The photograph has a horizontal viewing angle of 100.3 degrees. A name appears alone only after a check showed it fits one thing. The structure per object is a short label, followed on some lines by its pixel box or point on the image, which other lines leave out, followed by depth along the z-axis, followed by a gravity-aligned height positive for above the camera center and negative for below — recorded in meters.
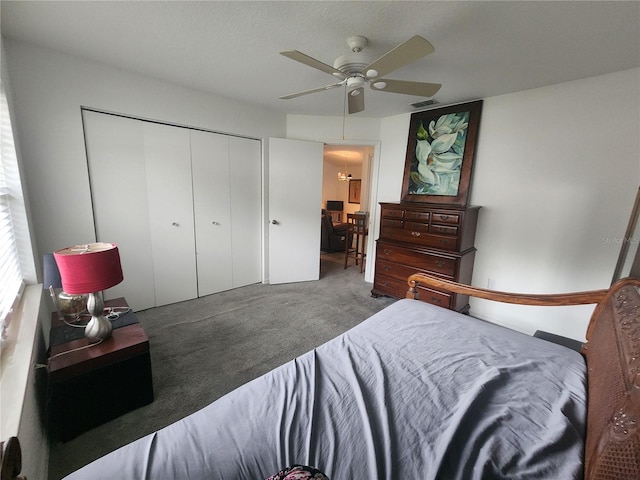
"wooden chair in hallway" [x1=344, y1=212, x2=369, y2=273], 4.52 -0.52
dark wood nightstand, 1.37 -1.02
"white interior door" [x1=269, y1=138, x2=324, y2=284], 3.53 -0.18
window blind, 1.41 -0.16
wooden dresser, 2.67 -0.51
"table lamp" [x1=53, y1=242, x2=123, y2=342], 1.30 -0.42
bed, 0.71 -0.71
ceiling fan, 1.41 +0.76
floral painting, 2.84 +0.51
